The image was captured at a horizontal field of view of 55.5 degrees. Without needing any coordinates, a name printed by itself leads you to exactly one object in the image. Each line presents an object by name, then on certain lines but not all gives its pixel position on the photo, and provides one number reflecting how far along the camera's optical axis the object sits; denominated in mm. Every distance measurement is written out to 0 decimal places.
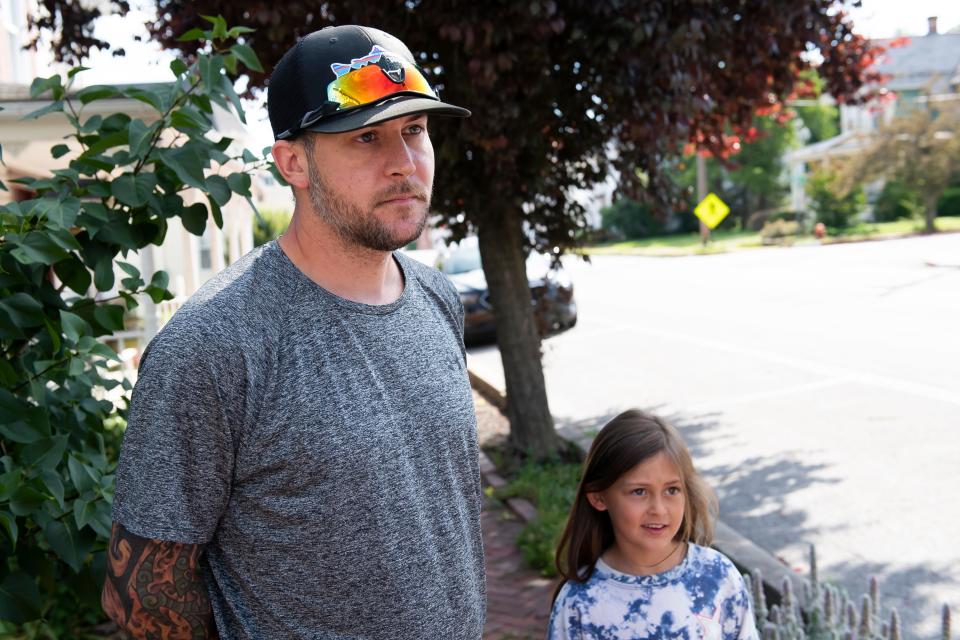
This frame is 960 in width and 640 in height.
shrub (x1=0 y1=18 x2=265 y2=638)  2137
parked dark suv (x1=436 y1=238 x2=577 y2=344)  13812
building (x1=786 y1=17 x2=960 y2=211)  46281
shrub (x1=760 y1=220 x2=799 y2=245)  35250
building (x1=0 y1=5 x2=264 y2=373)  6051
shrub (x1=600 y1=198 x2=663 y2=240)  47250
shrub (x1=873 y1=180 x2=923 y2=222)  38469
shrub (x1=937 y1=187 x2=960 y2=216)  38469
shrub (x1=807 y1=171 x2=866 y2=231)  36969
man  1483
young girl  2311
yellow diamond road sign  29062
